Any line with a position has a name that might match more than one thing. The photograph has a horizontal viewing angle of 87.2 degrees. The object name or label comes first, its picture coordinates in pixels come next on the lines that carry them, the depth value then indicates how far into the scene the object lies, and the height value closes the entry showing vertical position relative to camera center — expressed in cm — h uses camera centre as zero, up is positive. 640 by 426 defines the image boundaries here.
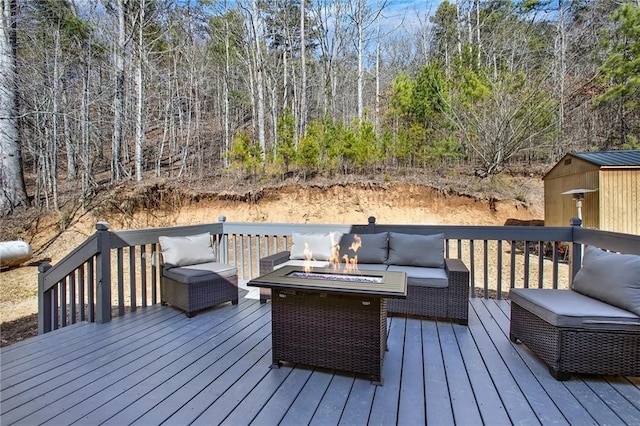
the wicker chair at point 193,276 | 346 -69
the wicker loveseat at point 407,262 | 318 -57
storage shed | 671 +45
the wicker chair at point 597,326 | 210 -74
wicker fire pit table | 217 -74
